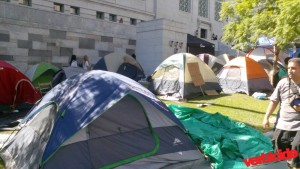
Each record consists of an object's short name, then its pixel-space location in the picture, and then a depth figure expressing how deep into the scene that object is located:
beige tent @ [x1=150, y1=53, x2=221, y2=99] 12.72
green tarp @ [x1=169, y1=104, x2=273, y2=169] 5.50
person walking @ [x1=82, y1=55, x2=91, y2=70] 17.07
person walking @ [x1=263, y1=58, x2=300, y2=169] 4.53
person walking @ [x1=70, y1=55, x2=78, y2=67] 16.43
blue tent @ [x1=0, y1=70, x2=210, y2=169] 4.79
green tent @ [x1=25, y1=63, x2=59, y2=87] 13.84
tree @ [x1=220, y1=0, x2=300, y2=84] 11.63
